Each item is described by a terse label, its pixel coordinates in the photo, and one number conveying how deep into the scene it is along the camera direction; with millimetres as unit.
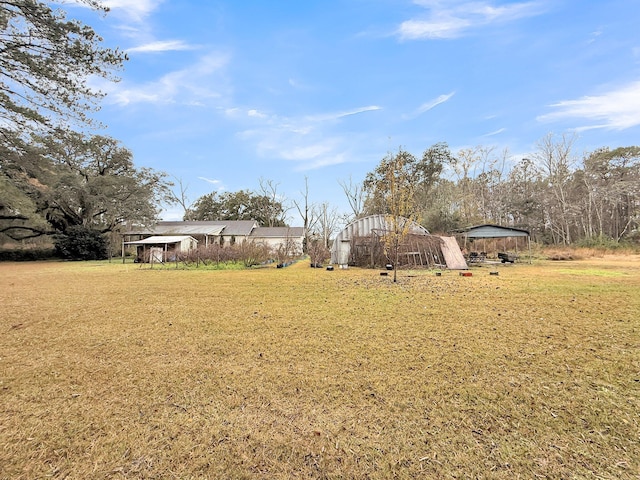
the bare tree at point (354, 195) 35406
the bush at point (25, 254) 23516
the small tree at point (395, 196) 9102
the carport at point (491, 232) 15562
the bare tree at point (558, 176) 28453
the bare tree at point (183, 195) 41375
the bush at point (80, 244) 23598
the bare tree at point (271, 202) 40812
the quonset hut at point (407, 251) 13672
